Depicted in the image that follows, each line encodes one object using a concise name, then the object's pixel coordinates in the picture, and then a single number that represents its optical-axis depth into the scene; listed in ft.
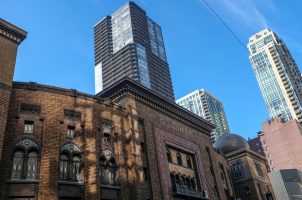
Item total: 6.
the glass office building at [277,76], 440.04
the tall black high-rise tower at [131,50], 431.02
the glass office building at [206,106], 540.93
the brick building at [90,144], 74.64
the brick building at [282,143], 306.76
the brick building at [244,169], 169.83
